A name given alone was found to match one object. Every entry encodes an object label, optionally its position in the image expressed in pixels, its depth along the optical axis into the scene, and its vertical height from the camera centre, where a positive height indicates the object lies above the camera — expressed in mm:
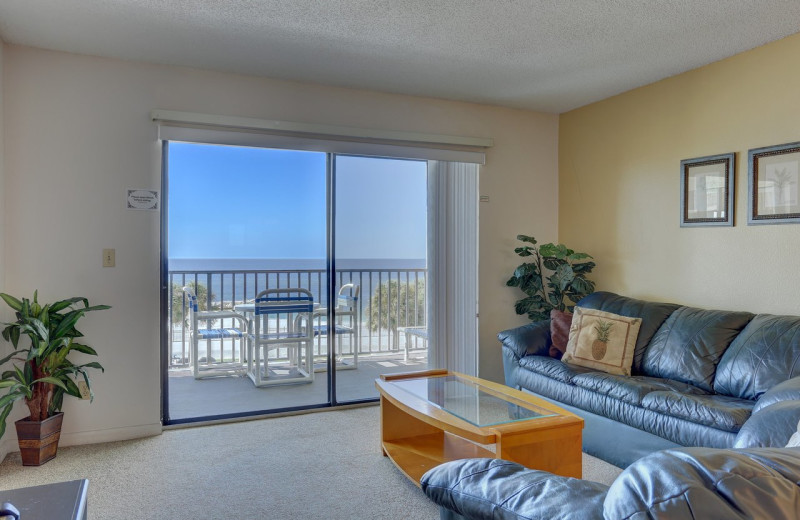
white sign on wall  3322 +359
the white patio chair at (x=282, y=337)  4246 -678
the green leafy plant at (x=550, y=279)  4016 -180
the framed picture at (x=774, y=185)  2879 +406
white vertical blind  4309 -78
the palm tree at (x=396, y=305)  5102 -500
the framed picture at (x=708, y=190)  3223 +420
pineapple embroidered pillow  3225 -545
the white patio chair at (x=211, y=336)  4207 -671
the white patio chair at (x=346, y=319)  4523 -557
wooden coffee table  2180 -732
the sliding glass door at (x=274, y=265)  3812 -77
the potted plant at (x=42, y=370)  2770 -631
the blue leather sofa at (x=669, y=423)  713 -488
